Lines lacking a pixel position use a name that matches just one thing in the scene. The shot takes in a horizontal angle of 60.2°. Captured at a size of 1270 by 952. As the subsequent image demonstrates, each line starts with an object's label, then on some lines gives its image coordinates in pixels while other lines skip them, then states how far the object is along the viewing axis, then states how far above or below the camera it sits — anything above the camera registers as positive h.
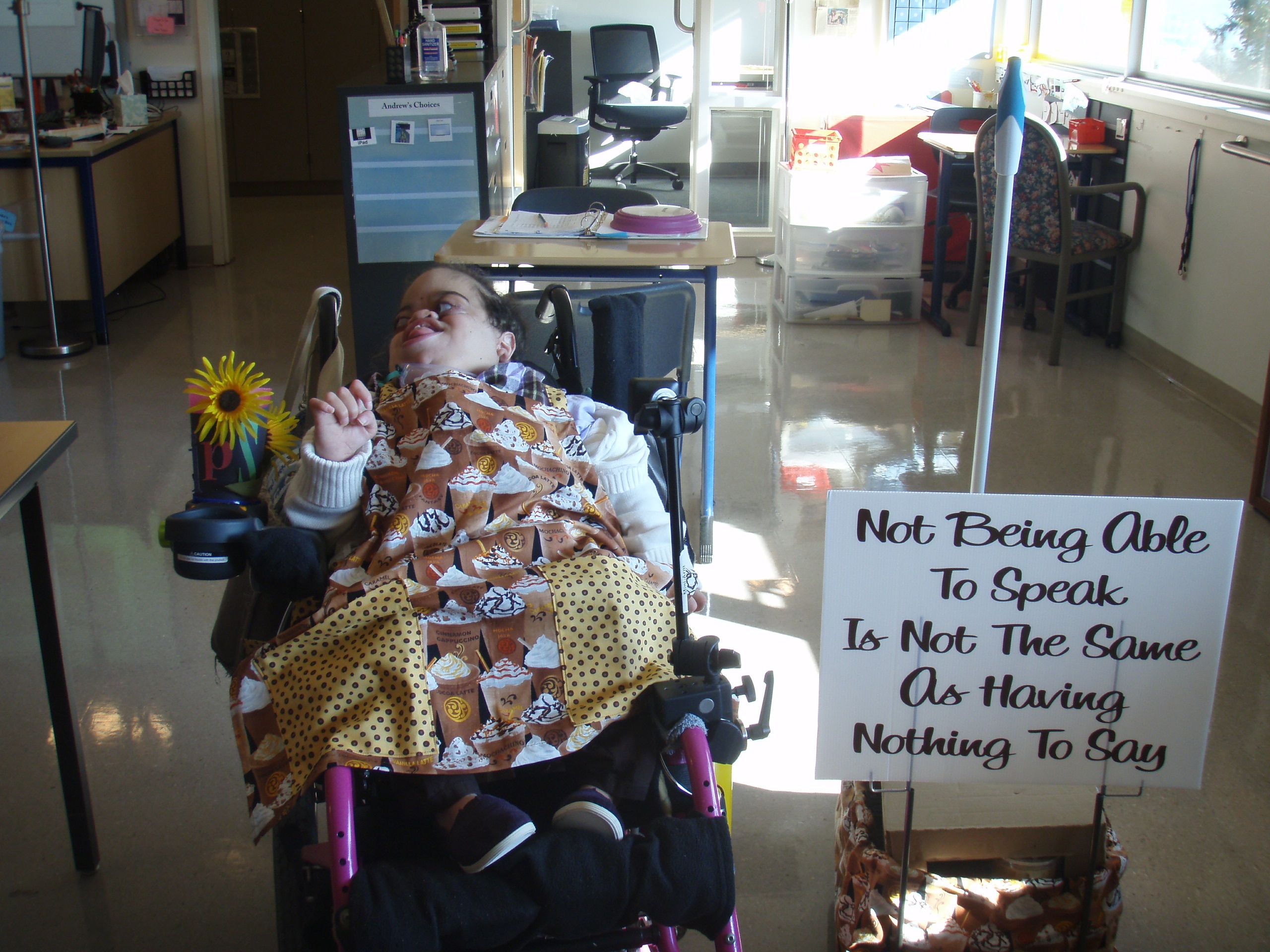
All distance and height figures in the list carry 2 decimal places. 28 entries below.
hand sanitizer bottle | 3.98 +0.25
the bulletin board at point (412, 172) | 3.71 -0.16
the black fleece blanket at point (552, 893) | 1.10 -0.76
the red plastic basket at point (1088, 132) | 4.79 -0.01
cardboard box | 1.47 -0.89
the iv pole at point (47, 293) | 4.14 -0.68
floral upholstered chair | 4.25 -0.35
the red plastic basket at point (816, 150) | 4.98 -0.10
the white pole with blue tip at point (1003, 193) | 1.37 -0.08
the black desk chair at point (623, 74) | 7.46 +0.33
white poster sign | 1.25 -0.57
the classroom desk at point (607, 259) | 2.65 -0.31
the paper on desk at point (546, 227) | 2.83 -0.26
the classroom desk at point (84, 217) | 4.52 -0.40
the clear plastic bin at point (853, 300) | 5.10 -0.77
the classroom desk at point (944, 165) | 4.77 -0.16
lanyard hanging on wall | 4.04 -0.25
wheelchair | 1.19 -0.71
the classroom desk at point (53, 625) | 1.52 -0.73
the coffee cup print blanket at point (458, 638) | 1.25 -0.59
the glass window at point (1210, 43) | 3.88 +0.33
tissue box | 5.12 +0.04
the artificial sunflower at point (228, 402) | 1.42 -0.35
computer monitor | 4.92 +0.32
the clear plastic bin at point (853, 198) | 4.89 -0.30
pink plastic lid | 2.84 -0.24
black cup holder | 1.30 -0.48
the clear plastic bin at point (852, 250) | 4.97 -0.54
